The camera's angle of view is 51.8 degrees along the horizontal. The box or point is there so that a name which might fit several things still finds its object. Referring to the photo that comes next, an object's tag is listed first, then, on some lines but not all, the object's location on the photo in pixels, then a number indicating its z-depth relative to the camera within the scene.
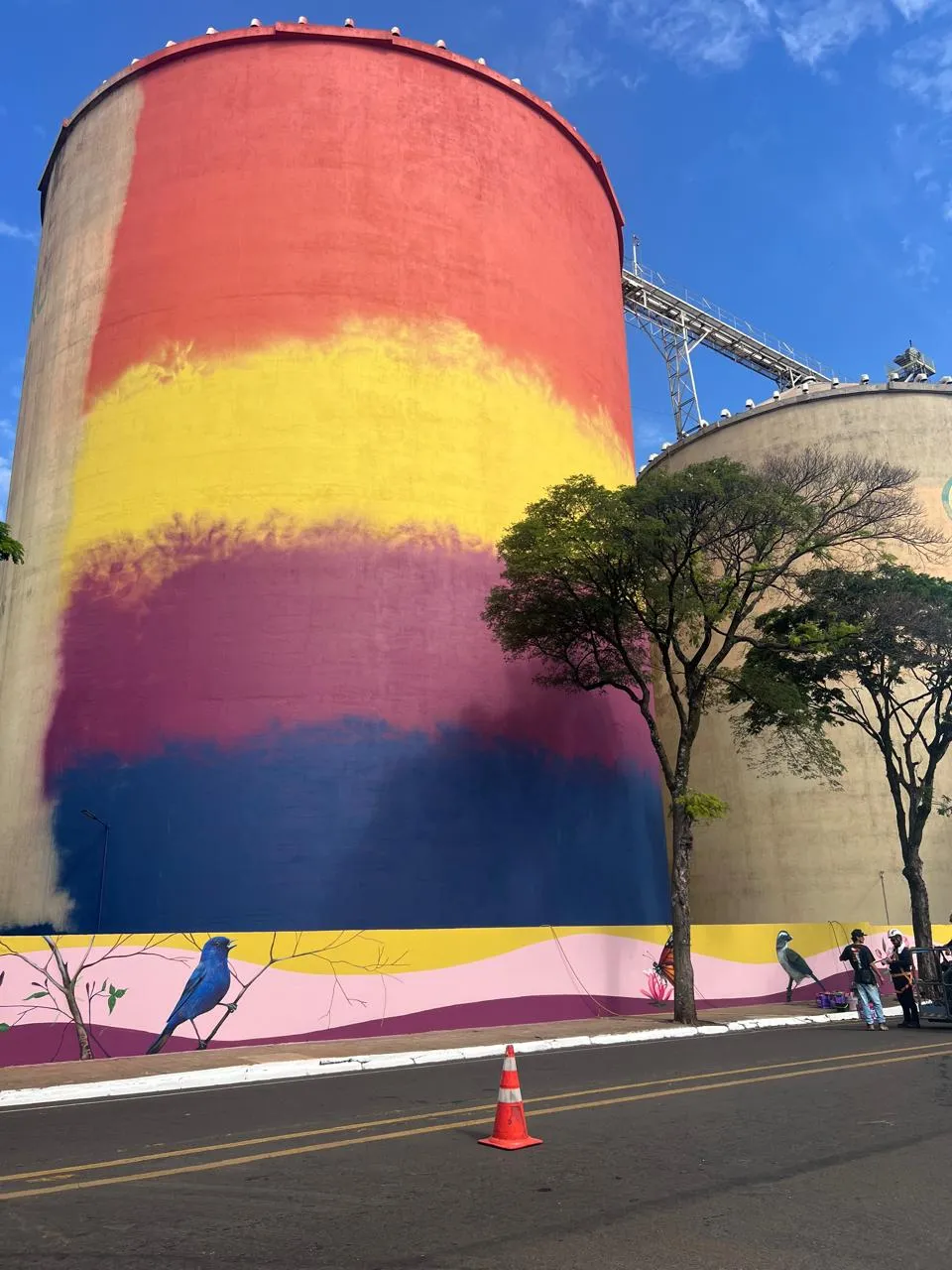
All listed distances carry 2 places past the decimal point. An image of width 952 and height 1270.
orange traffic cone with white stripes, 6.83
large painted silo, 21.66
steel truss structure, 46.06
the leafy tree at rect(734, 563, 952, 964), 22.38
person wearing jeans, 16.69
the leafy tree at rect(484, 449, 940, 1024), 19.02
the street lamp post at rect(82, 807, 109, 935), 21.17
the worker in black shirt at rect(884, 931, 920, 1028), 16.42
